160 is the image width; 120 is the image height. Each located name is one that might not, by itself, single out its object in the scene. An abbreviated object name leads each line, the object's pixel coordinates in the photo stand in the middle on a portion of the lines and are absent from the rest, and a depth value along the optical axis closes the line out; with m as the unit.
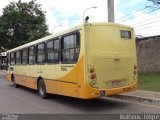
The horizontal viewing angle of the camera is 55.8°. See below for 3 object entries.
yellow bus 4.98
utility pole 8.31
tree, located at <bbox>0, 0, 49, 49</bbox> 16.69
